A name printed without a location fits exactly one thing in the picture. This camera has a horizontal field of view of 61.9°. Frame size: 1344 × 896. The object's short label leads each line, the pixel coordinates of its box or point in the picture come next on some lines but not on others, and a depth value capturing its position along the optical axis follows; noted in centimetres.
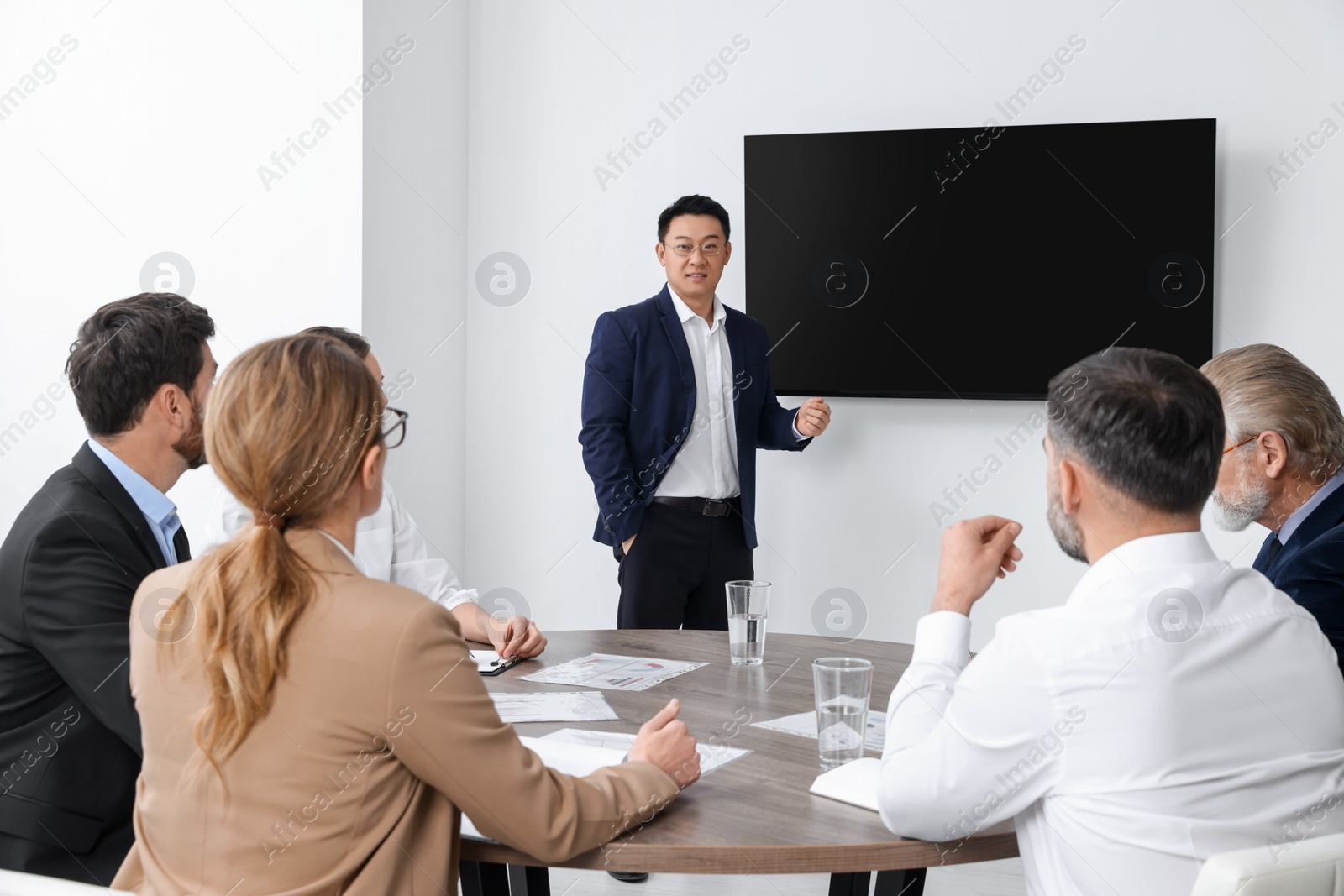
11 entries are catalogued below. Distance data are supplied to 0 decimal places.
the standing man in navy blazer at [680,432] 352
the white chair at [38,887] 102
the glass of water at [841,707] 151
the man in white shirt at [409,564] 214
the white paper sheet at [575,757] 148
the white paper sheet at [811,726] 167
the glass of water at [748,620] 209
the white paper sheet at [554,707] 176
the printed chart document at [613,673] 199
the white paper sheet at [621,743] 158
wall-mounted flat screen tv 355
